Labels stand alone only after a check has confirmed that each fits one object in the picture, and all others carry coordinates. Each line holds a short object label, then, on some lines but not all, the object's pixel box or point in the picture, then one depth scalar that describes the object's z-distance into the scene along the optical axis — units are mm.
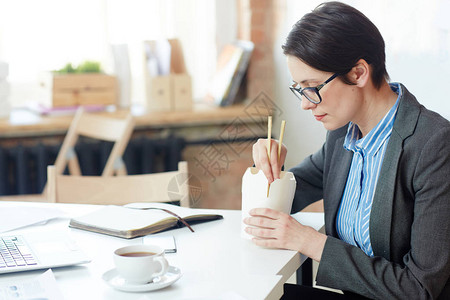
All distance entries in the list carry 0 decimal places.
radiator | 3150
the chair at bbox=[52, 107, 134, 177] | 2881
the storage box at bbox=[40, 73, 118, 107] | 3230
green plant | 3283
